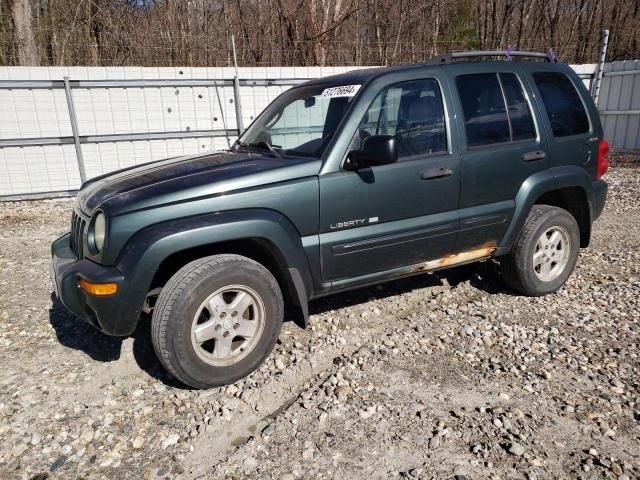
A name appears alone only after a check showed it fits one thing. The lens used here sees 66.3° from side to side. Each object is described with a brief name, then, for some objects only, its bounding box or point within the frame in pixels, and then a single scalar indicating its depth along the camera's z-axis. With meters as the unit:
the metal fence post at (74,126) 8.42
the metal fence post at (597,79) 11.64
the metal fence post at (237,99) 9.54
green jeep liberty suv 2.89
